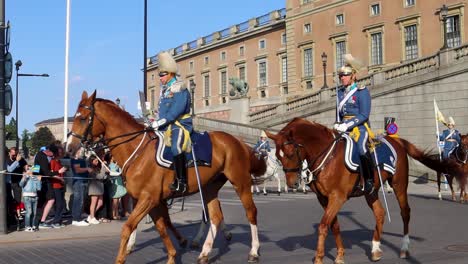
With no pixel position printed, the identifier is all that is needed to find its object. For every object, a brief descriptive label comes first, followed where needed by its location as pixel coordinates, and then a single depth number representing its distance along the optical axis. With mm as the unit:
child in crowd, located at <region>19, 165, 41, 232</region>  13828
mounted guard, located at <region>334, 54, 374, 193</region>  9539
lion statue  54719
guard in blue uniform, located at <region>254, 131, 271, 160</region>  23197
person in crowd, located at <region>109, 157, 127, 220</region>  16156
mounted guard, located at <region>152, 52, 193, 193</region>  9281
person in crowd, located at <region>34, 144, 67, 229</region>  14445
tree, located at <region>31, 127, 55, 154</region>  104838
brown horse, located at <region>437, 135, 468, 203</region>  19688
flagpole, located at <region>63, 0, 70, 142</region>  22512
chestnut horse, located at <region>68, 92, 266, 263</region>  8953
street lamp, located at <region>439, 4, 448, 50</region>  33375
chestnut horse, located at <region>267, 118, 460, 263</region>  8820
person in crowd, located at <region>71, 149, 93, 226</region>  15195
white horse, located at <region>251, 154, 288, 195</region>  24445
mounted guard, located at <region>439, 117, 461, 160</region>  20250
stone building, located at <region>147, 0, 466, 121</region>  48594
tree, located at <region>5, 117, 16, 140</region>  135800
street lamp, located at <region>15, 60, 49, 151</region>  40725
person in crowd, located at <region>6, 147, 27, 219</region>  14672
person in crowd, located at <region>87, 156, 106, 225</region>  15719
